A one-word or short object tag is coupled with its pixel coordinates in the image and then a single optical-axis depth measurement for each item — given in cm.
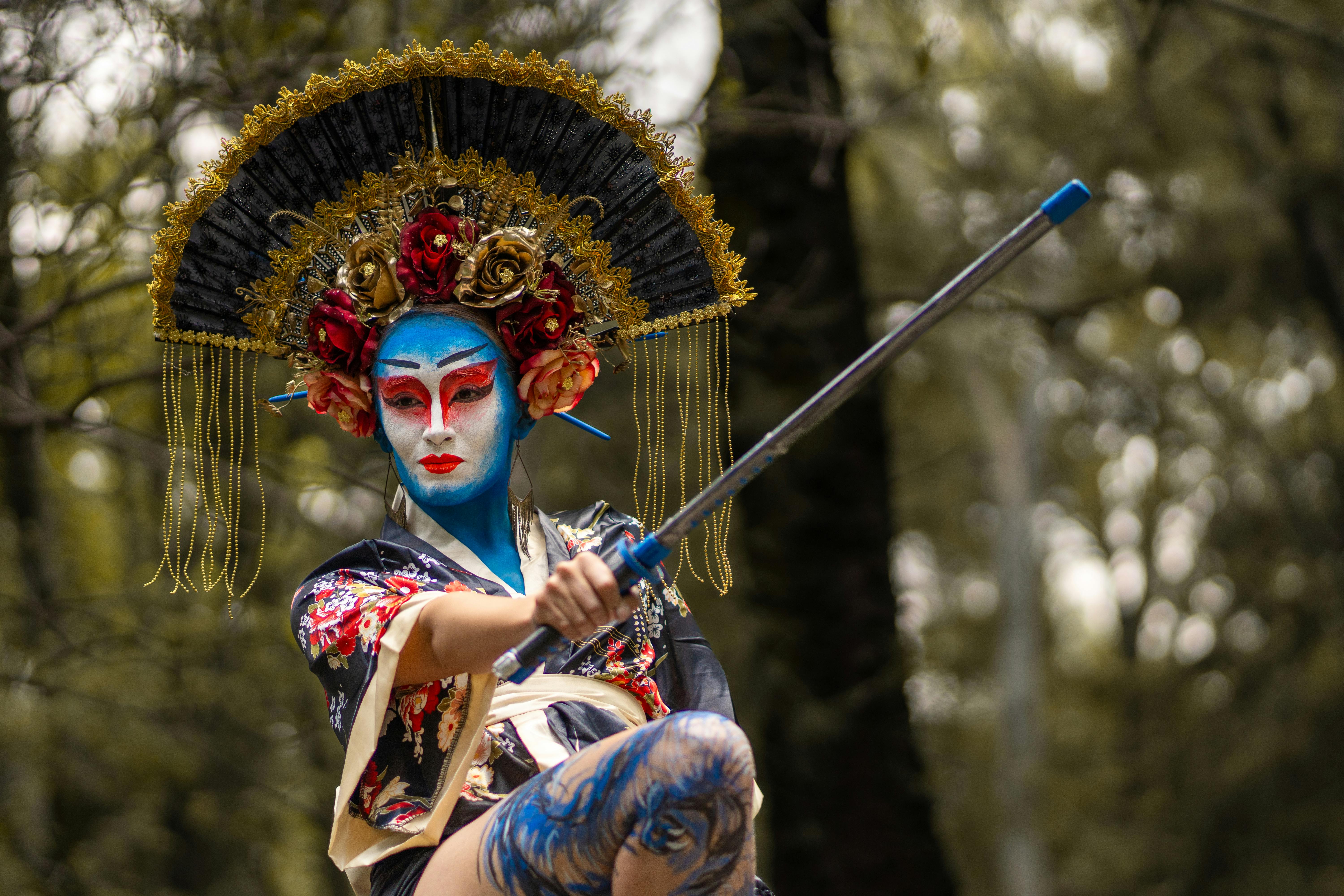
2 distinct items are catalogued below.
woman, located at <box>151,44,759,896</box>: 636
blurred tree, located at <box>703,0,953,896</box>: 1300
